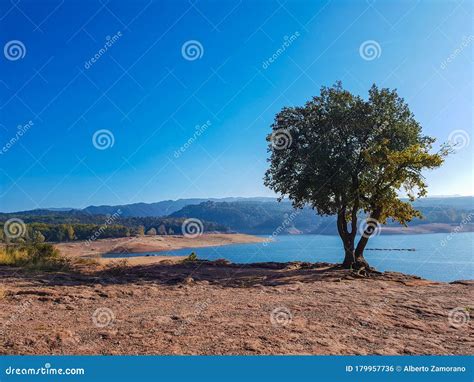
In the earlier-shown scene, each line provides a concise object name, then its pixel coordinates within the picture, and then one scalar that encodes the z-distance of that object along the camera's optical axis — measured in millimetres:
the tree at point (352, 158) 21672
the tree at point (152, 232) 91662
